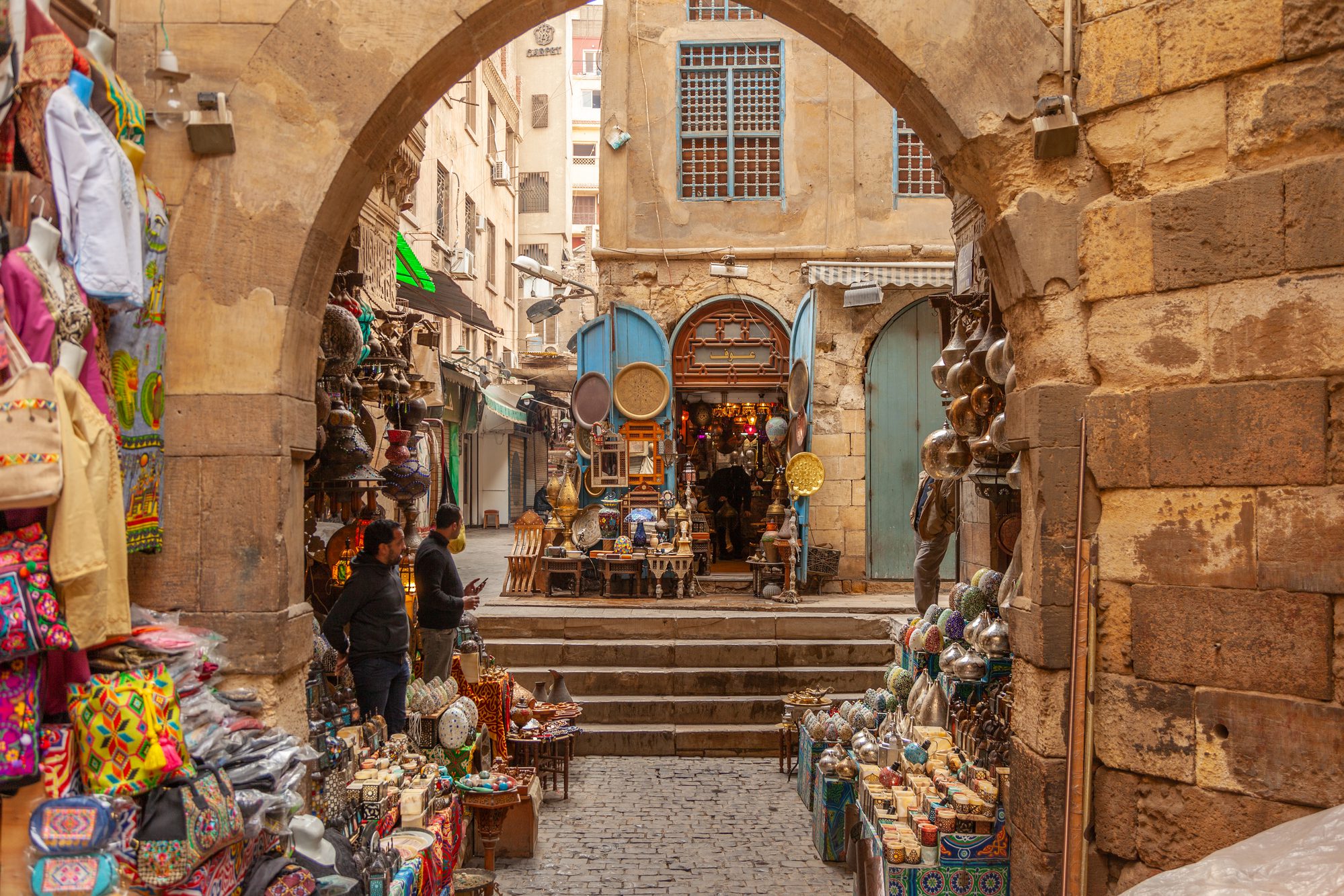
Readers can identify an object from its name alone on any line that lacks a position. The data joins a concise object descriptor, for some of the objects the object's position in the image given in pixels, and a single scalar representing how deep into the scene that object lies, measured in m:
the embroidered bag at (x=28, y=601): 2.75
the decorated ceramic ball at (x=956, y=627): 5.40
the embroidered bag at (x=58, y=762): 2.86
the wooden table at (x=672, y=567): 10.73
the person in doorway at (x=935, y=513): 7.13
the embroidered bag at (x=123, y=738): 2.93
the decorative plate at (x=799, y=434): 11.67
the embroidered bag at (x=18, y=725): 2.77
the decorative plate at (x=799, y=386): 11.47
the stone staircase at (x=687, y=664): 8.13
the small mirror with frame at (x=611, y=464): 11.60
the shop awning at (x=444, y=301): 9.86
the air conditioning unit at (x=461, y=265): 16.59
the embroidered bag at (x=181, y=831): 2.89
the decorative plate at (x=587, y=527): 11.70
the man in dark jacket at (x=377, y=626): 5.27
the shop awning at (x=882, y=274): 11.45
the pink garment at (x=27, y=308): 2.89
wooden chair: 11.27
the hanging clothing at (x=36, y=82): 3.05
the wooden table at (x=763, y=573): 11.13
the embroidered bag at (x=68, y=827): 2.76
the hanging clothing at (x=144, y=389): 3.56
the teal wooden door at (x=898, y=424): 11.84
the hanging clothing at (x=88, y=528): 2.92
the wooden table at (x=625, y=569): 10.73
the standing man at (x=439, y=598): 6.14
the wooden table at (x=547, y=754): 6.82
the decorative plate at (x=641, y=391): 11.80
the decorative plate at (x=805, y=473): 11.29
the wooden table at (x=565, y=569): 10.91
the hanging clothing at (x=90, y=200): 3.11
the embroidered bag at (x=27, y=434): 2.75
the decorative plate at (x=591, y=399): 11.94
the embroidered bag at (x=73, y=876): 2.73
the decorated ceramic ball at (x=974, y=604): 5.27
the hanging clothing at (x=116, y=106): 3.50
